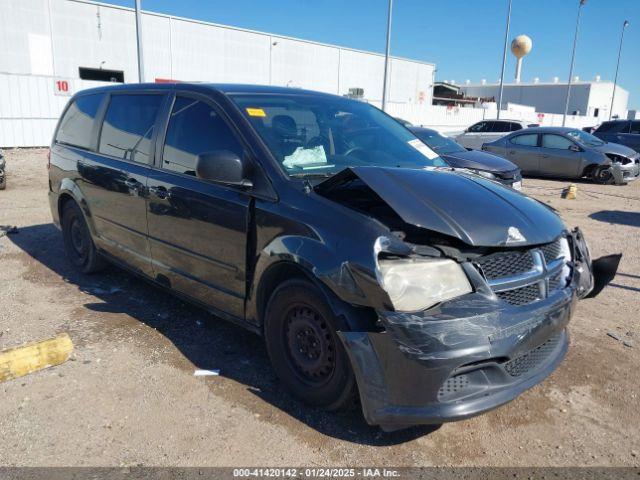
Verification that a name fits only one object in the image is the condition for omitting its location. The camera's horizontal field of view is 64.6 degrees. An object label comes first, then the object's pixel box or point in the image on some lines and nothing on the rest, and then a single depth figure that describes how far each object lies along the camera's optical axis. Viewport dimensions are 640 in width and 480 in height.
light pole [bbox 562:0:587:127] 39.50
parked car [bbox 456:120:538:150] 18.80
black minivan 2.39
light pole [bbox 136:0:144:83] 15.09
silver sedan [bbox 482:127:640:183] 13.41
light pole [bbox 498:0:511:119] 30.02
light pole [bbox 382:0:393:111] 23.33
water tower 65.56
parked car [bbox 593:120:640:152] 16.88
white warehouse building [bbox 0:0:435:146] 18.53
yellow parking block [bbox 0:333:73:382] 3.30
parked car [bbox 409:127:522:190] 9.03
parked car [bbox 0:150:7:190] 10.35
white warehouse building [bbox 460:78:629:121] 67.38
